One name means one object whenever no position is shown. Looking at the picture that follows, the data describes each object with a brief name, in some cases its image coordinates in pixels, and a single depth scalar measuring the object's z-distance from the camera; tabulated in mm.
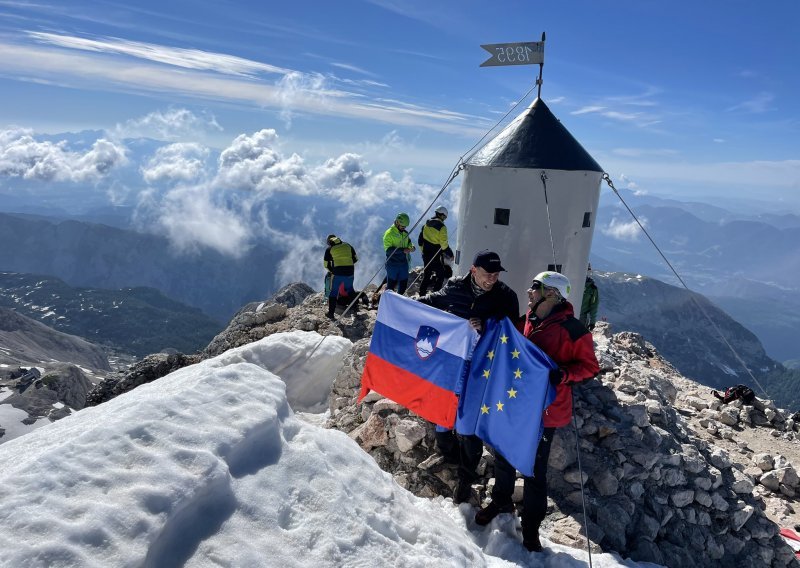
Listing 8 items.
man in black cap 6375
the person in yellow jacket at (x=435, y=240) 14906
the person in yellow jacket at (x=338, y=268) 16359
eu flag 6047
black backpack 14648
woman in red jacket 5973
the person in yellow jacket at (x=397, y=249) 15203
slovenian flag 7145
